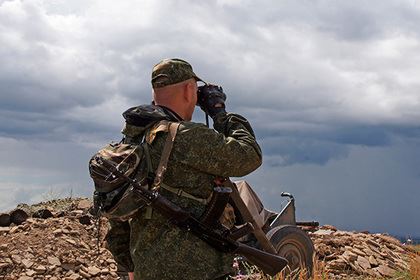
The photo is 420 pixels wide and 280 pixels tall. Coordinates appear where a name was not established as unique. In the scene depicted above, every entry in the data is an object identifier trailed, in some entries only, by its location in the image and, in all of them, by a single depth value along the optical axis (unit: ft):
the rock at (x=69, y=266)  38.38
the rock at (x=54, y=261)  38.24
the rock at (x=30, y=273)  37.06
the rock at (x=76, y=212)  46.25
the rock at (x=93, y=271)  38.04
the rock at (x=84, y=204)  48.94
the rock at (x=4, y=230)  42.09
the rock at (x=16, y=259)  38.19
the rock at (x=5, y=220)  44.24
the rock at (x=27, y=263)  37.72
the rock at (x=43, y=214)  45.52
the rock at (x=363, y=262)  39.92
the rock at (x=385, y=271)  39.09
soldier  13.57
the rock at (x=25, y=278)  36.71
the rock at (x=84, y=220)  44.31
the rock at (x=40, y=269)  37.47
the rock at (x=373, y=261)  41.22
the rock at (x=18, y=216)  44.65
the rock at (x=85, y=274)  37.73
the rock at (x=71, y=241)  40.34
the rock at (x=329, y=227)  52.88
